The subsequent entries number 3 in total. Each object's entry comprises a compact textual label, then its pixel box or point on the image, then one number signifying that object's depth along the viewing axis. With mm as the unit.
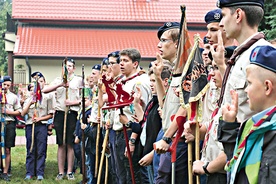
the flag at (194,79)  5406
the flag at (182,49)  5977
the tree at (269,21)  13070
